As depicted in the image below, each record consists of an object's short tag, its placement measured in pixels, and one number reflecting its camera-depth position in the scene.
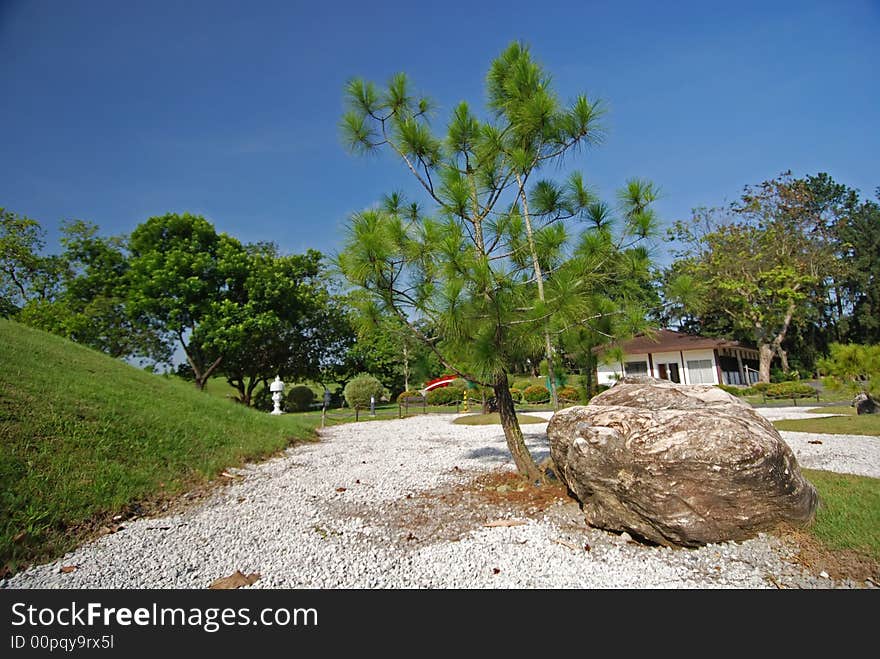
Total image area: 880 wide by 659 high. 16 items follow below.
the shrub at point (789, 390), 14.82
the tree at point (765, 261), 23.98
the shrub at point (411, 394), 18.30
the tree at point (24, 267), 18.92
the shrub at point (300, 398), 21.69
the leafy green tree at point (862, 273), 30.09
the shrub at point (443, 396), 18.48
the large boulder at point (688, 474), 2.66
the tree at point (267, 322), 17.36
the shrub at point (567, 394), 12.41
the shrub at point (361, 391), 18.56
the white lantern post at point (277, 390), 13.27
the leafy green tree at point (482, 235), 3.50
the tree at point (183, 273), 16.97
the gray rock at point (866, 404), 8.92
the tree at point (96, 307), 17.09
